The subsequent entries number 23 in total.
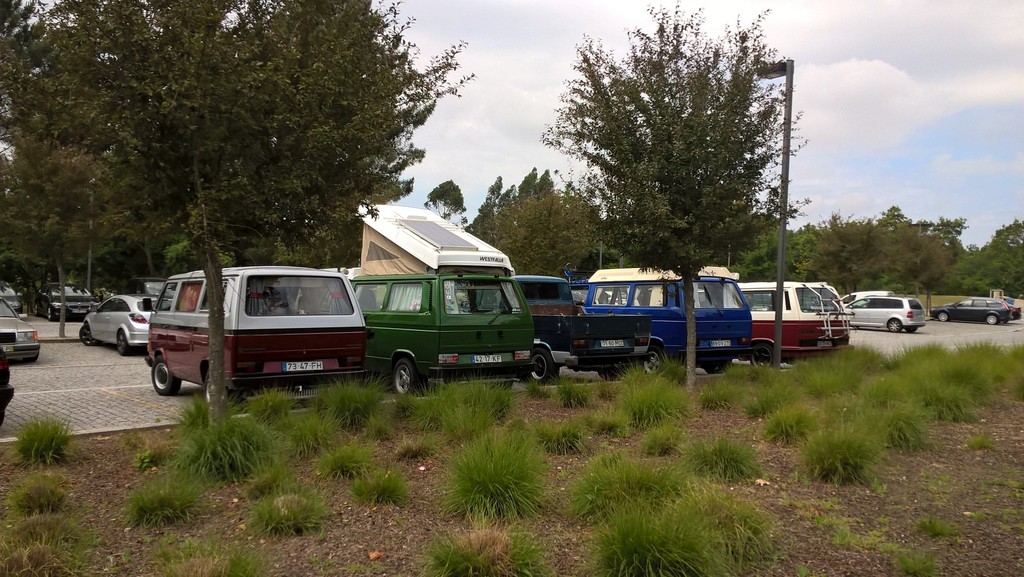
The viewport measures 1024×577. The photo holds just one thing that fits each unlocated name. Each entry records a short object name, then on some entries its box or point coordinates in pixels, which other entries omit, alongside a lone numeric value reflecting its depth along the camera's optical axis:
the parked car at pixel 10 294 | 28.53
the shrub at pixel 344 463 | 5.94
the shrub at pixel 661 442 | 6.77
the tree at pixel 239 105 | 6.19
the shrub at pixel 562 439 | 6.98
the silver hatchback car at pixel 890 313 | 31.78
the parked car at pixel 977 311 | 40.66
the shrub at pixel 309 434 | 6.63
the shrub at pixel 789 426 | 7.32
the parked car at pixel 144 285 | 25.66
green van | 10.30
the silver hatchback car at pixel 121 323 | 16.88
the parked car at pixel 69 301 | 29.47
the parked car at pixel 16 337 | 14.54
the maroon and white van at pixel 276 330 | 8.75
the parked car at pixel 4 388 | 7.60
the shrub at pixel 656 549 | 4.00
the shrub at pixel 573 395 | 9.55
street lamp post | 11.01
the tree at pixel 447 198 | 76.81
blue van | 13.82
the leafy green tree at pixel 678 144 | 10.04
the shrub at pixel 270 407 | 7.45
